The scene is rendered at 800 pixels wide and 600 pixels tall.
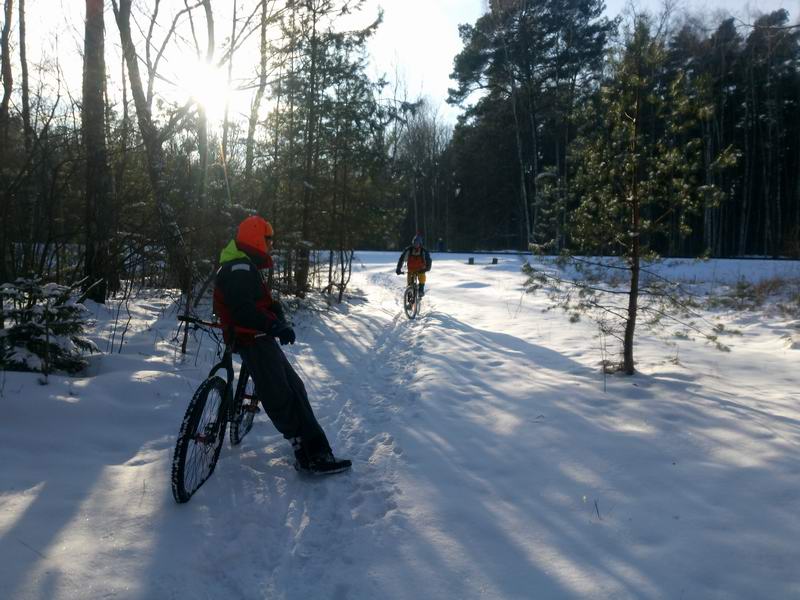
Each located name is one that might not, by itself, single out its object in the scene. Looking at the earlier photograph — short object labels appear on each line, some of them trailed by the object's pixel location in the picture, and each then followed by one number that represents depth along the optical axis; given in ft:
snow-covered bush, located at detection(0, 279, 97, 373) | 16.57
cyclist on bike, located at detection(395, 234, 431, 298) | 42.91
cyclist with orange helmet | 12.87
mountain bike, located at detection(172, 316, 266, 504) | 11.66
